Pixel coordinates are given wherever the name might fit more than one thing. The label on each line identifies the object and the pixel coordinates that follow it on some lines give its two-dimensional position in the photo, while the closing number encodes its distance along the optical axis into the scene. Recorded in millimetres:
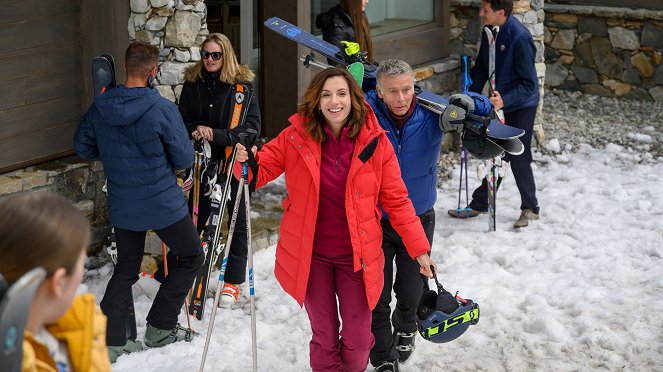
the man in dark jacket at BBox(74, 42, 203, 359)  5051
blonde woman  5820
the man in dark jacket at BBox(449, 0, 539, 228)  7477
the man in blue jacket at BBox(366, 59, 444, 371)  4980
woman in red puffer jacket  4527
